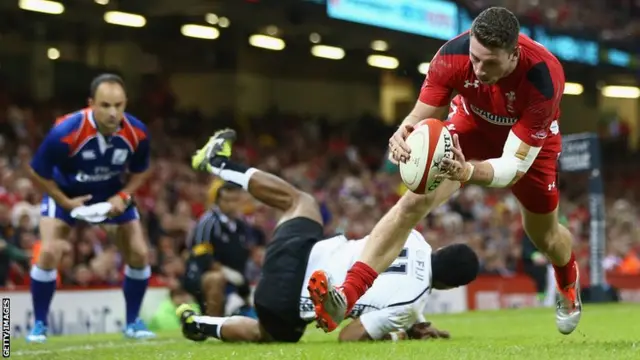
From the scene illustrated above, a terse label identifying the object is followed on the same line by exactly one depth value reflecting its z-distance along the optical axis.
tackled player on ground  16.45
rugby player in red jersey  13.07
